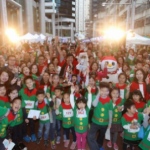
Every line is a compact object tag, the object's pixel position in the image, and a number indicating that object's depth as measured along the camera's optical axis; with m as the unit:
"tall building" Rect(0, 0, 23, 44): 15.29
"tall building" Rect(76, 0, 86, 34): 128.35
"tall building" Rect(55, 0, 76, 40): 78.69
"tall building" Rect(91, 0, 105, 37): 51.75
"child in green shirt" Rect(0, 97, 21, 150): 3.06
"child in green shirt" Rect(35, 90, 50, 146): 3.92
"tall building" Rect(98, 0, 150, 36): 31.25
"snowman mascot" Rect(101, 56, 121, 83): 5.29
